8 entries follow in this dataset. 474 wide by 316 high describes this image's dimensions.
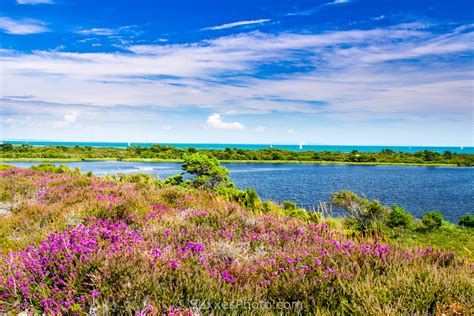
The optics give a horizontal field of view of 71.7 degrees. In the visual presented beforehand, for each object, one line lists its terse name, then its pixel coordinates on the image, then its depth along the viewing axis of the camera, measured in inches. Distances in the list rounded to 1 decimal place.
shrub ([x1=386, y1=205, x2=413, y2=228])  861.9
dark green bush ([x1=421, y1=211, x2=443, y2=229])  852.0
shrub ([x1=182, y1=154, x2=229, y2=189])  893.2
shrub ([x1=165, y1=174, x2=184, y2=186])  871.1
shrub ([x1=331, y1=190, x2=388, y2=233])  840.3
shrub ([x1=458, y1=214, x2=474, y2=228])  905.6
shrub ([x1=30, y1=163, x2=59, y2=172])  918.3
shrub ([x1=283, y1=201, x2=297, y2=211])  758.0
